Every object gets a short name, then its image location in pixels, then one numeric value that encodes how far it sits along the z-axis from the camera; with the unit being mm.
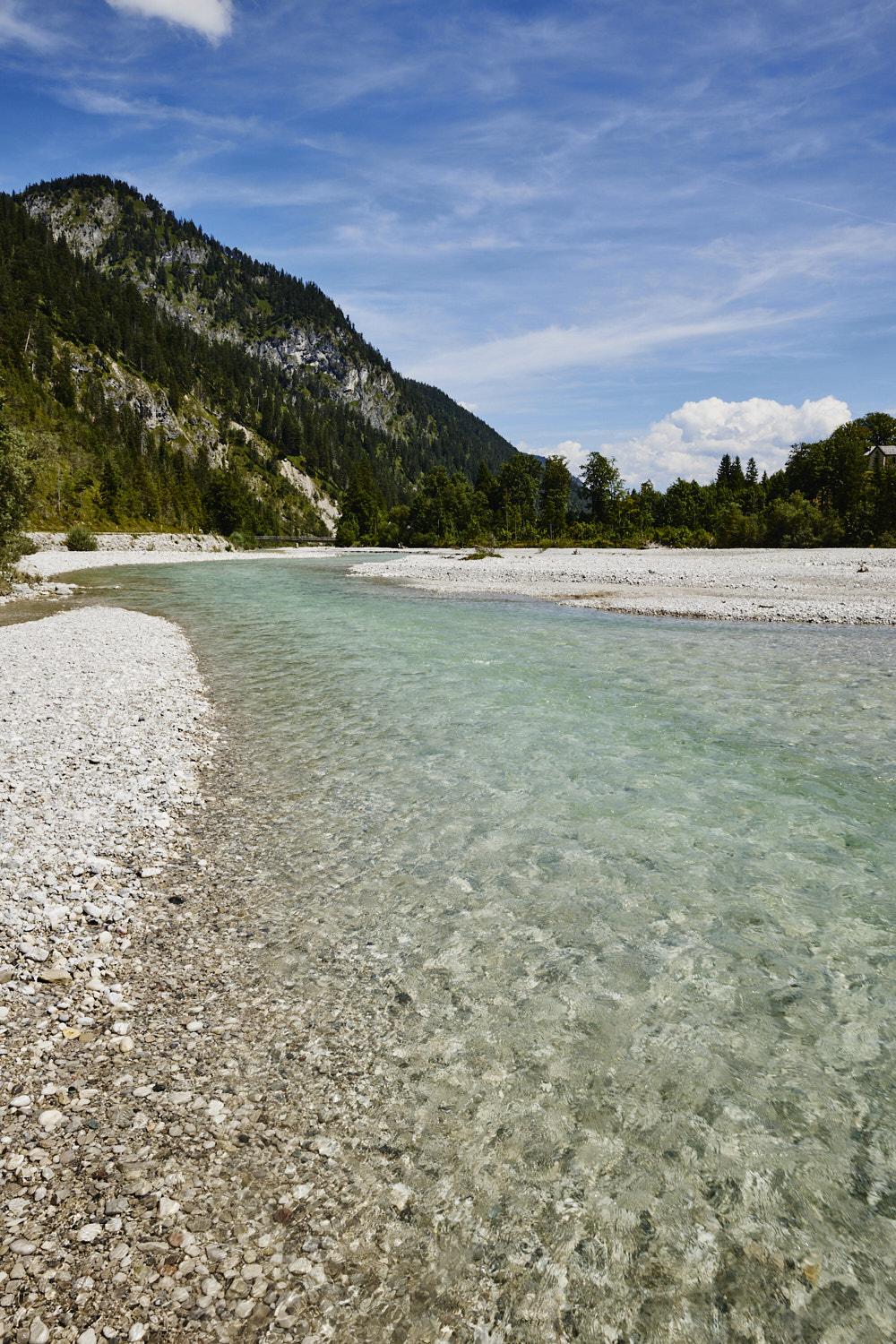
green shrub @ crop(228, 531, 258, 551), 132750
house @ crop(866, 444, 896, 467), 93519
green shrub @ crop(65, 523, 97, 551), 81312
